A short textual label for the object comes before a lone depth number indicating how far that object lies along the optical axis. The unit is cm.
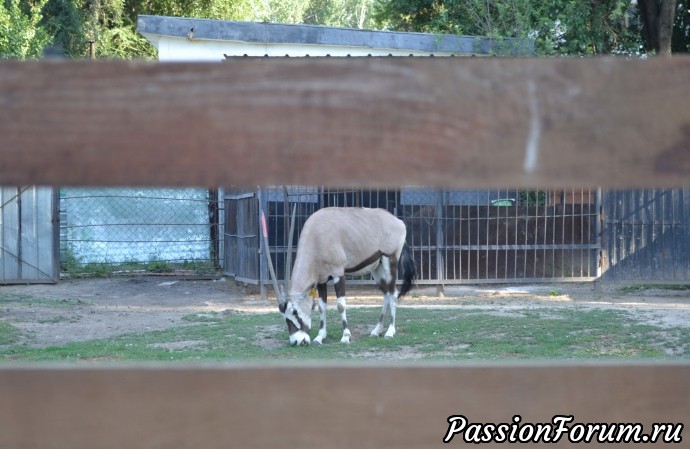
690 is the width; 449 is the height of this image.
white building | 1738
